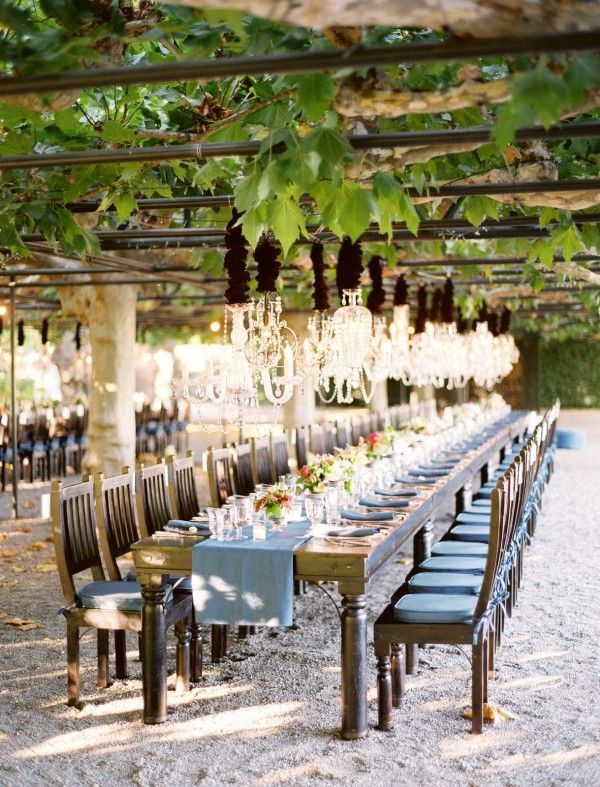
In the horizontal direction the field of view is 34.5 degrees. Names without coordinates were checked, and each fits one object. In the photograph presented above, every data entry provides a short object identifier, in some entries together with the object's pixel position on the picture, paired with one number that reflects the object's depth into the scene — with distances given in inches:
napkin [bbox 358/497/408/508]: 216.8
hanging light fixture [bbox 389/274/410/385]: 318.7
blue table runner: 167.9
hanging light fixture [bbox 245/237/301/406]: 203.2
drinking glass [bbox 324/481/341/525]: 197.9
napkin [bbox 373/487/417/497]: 234.1
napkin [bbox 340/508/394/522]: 198.5
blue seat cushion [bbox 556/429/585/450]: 684.7
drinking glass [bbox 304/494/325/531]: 191.2
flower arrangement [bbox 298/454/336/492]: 218.7
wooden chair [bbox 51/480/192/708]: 176.9
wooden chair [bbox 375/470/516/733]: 163.0
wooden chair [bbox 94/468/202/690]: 190.1
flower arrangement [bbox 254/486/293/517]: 188.1
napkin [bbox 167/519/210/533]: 192.9
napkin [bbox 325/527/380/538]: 179.2
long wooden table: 160.7
